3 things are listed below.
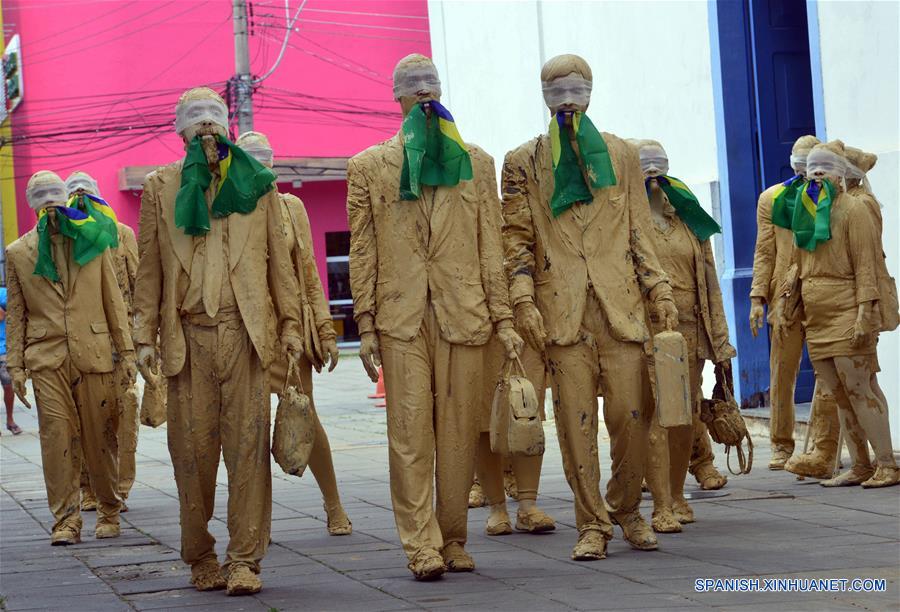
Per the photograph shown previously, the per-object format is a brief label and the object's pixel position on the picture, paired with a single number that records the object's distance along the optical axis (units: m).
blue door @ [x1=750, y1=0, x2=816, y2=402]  12.81
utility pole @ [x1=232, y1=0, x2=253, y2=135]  26.02
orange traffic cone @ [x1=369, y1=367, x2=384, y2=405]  18.64
